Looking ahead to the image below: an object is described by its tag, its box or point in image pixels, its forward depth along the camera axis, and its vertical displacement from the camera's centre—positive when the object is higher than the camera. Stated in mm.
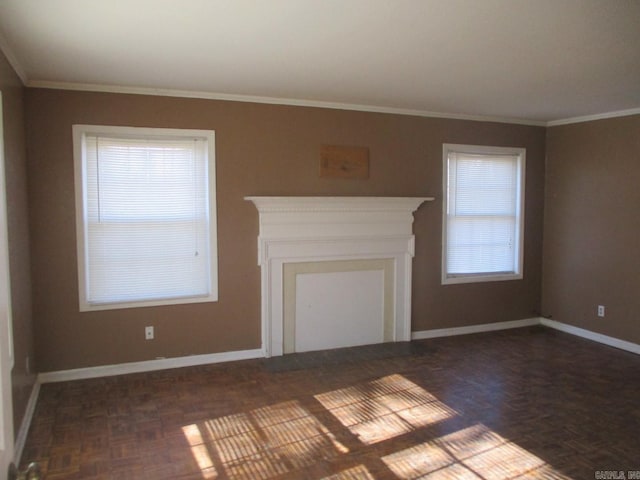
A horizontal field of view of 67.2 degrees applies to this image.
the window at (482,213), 5082 +8
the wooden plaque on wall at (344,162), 4496 +489
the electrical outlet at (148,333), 4027 -1007
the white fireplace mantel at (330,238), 4305 -233
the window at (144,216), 3822 -29
